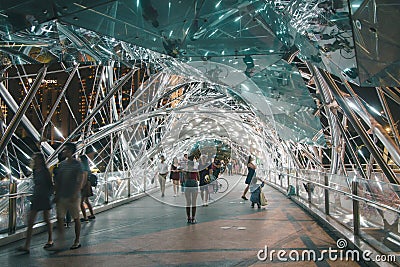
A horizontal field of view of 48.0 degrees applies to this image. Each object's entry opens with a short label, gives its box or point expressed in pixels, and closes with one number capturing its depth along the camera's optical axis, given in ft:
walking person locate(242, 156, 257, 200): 51.32
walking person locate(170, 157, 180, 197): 60.39
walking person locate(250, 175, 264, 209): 45.47
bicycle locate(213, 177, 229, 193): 66.53
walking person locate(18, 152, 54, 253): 23.81
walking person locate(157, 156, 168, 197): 63.05
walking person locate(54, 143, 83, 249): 24.38
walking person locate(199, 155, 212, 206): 43.09
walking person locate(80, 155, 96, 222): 33.32
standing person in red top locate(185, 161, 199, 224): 34.88
